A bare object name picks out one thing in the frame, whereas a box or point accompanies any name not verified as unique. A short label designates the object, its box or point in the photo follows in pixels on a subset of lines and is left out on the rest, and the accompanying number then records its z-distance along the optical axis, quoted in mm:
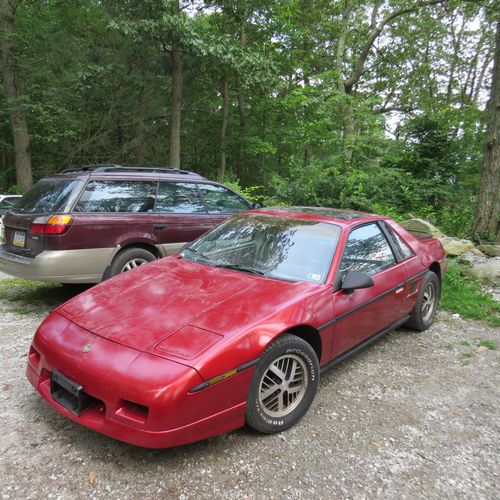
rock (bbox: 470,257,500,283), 6672
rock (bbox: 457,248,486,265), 7274
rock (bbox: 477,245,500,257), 7820
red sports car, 2137
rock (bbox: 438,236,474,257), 7512
